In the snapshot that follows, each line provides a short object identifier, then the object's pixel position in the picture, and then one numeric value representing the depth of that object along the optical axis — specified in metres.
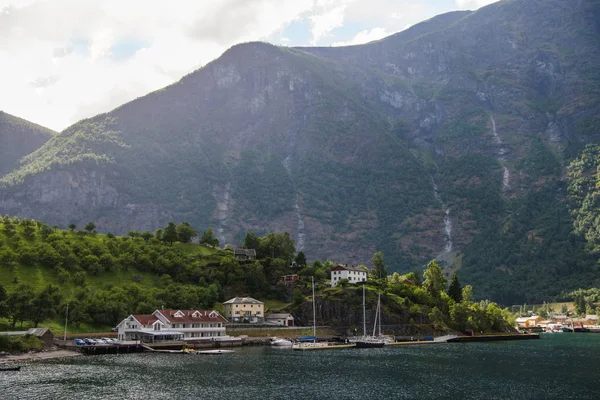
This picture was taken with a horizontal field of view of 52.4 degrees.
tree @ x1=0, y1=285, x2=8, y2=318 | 130.88
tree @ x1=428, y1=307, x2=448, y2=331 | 178.50
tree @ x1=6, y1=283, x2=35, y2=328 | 130.00
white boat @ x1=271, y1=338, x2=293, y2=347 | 148.75
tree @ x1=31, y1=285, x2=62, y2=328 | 131.38
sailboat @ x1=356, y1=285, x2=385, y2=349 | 150.62
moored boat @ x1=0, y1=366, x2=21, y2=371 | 92.61
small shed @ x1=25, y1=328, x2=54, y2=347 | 122.19
